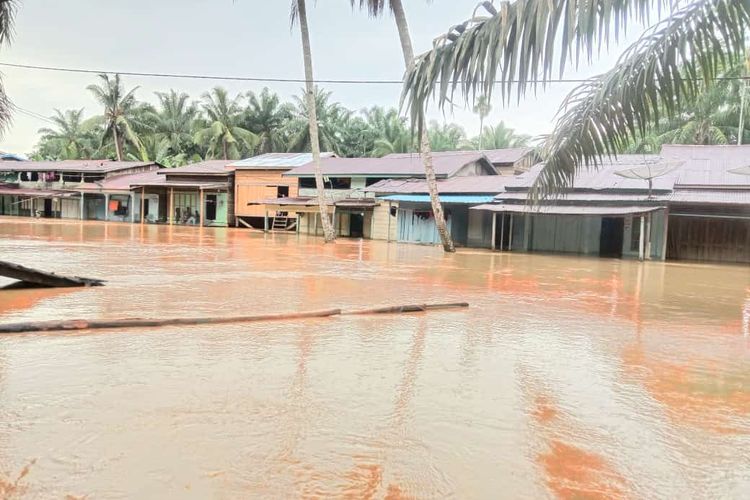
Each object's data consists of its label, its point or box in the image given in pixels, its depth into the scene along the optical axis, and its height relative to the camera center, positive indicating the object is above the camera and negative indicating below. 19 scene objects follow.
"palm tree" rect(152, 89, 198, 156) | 45.72 +6.79
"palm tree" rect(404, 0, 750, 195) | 3.20 +1.05
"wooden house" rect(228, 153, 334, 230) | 33.34 +1.52
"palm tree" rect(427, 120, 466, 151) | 46.14 +6.65
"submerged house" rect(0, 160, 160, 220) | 39.88 +1.09
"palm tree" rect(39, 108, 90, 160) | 50.44 +6.02
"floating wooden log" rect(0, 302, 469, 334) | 6.03 -1.26
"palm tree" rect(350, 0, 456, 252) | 19.97 +5.85
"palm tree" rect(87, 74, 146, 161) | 44.41 +7.39
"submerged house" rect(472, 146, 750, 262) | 19.86 +0.50
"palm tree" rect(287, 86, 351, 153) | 42.47 +6.60
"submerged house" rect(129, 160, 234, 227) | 35.59 +0.94
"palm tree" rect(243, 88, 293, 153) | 43.47 +6.94
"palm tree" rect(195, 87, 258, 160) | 41.97 +5.86
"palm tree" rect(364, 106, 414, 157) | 41.19 +6.11
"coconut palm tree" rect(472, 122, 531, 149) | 44.17 +6.33
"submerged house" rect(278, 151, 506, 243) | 27.94 +1.25
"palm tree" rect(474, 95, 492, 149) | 43.94 +7.37
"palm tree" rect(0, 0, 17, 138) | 7.39 +2.28
